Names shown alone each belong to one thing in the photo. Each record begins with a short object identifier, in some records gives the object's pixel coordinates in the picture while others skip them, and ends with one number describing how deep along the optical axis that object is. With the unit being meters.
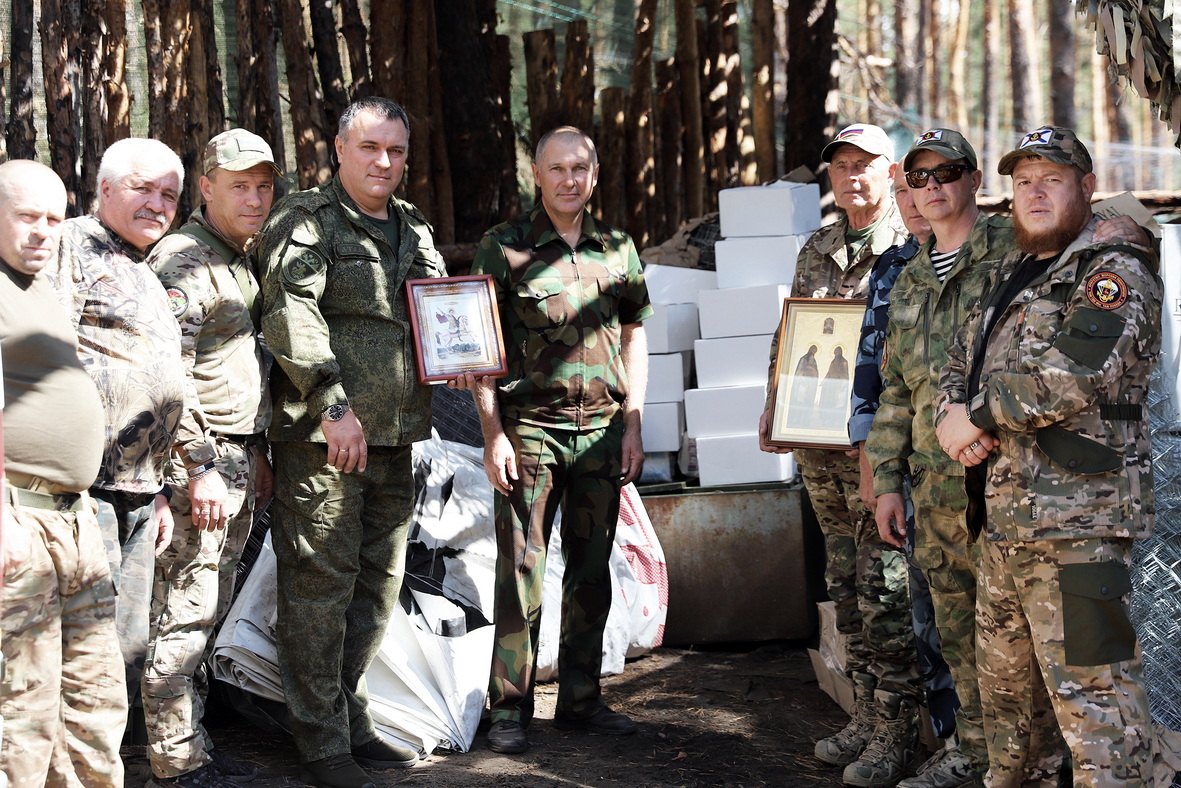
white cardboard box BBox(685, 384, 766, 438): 6.30
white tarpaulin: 4.67
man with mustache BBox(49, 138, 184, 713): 3.48
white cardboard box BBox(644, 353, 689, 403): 6.56
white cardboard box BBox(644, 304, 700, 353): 6.57
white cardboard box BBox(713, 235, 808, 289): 6.54
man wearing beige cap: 3.95
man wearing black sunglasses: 3.89
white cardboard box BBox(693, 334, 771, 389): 6.41
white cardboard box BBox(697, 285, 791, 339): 6.35
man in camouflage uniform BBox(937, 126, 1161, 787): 3.25
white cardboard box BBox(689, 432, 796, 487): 6.32
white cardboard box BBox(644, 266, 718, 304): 6.80
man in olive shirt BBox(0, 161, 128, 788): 3.09
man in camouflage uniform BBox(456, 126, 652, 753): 4.79
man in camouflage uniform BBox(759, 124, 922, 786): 4.43
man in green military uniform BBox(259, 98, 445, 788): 4.20
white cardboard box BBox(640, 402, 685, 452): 6.54
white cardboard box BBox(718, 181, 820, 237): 6.53
